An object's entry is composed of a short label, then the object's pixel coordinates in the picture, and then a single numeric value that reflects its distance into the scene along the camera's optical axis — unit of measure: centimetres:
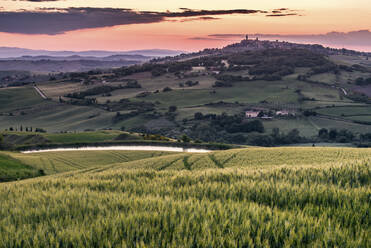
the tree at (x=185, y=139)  10000
